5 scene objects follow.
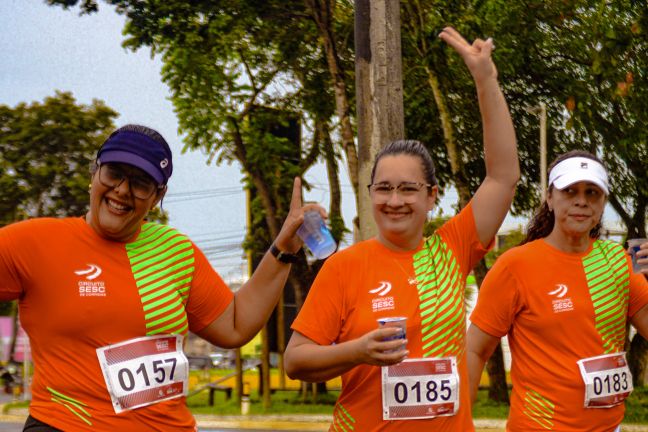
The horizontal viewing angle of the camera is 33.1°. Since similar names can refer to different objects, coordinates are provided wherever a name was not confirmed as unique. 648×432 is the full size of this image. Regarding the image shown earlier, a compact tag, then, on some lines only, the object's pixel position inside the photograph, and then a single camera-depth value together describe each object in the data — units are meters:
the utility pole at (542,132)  20.69
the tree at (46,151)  34.25
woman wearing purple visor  3.76
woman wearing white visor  4.80
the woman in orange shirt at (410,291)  4.01
